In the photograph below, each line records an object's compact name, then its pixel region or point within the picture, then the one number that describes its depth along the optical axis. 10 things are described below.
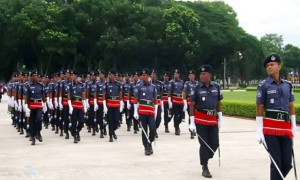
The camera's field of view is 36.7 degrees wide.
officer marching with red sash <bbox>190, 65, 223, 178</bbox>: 8.22
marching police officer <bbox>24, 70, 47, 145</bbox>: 12.52
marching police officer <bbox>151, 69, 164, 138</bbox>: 14.44
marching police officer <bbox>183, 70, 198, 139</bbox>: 14.34
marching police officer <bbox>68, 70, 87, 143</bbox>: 12.99
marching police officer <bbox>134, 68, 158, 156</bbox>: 10.45
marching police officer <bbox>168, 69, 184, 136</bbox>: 14.85
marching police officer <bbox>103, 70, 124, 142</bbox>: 12.95
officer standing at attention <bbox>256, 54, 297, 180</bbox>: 6.25
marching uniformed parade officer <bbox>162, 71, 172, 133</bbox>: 15.38
